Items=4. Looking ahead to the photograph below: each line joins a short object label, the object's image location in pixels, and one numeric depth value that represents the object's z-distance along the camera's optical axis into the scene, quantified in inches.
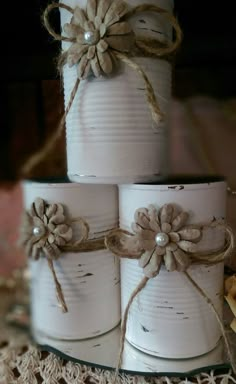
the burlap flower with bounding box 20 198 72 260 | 15.6
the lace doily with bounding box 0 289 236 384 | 14.8
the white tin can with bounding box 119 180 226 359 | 14.5
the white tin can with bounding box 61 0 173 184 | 14.6
